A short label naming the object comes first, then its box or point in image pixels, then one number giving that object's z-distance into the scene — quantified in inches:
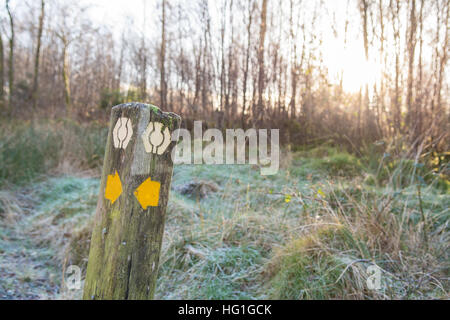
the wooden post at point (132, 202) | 42.1
